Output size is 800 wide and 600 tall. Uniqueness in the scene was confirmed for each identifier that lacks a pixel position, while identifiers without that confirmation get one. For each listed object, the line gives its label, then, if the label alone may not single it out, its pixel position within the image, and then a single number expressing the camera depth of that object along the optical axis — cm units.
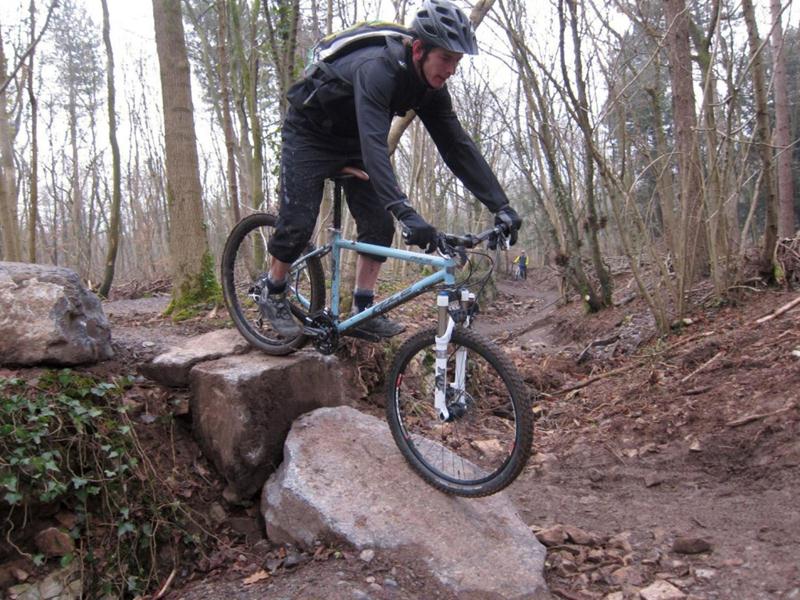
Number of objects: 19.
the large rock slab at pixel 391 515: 259
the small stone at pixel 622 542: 289
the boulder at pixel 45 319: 329
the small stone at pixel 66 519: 293
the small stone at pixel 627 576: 261
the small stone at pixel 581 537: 296
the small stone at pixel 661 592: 245
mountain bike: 278
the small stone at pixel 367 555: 264
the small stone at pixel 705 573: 256
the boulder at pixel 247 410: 341
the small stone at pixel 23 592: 272
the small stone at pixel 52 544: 284
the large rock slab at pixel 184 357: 369
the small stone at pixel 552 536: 296
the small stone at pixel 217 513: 333
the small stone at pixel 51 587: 277
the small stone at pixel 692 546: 275
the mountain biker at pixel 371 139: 273
